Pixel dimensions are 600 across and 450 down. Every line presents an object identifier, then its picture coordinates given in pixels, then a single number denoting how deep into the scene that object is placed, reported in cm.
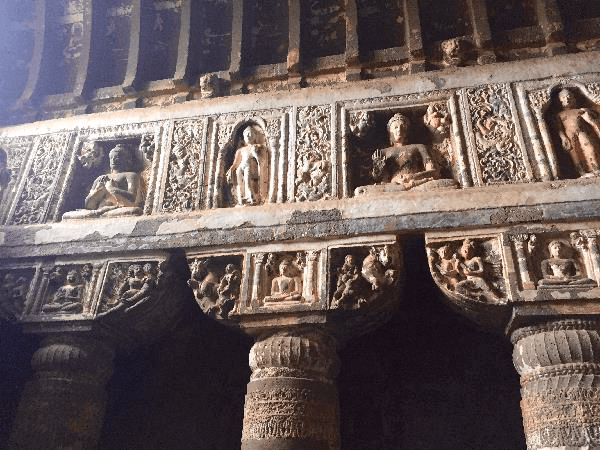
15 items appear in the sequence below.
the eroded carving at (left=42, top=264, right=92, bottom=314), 492
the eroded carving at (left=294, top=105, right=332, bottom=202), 497
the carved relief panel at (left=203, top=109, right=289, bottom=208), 516
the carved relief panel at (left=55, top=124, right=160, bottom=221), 547
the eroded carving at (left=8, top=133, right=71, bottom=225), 560
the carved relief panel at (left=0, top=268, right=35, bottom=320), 498
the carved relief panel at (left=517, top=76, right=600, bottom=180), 462
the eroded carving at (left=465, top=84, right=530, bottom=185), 465
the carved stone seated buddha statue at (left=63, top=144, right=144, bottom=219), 540
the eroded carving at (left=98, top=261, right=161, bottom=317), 477
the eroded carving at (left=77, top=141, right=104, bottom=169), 585
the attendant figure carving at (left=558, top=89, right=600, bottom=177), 463
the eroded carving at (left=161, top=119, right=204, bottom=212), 526
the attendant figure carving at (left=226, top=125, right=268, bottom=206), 515
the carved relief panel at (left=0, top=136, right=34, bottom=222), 580
